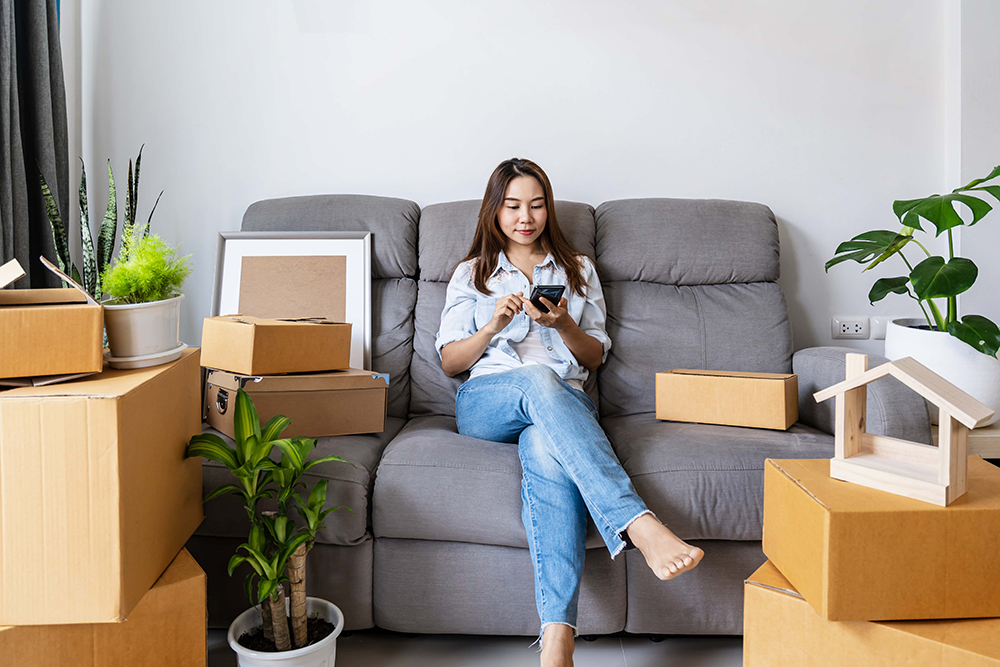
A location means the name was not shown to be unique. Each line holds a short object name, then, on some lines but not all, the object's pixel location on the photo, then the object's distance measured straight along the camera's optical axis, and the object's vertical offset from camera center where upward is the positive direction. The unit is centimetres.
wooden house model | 95 -21
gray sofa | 138 -44
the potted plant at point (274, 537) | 122 -40
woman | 128 -15
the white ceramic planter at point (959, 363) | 173 -13
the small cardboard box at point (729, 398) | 159 -20
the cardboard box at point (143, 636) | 99 -50
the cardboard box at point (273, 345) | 151 -5
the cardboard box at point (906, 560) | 93 -35
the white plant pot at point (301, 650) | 116 -59
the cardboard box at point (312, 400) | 153 -19
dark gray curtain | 194 +63
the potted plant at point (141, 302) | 112 +4
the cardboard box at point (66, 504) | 95 -26
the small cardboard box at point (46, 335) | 100 -1
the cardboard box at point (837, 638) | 90 -47
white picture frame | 204 +22
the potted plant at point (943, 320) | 161 -1
